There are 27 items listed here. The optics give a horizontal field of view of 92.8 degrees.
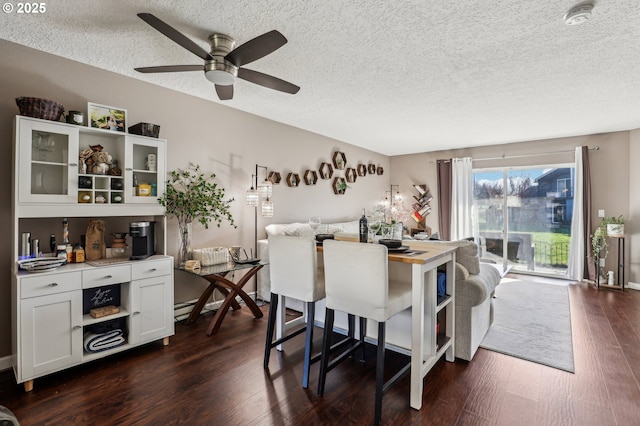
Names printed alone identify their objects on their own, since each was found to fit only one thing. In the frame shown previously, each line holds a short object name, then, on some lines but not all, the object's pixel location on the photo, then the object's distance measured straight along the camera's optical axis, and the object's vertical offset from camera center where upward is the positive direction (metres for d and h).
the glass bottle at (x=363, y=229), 2.34 -0.13
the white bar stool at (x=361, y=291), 1.83 -0.51
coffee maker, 2.70 -0.25
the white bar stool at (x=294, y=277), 2.18 -0.49
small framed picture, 2.60 +0.83
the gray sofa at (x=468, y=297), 2.53 -0.70
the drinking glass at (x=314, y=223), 2.58 -0.09
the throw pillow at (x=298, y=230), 4.03 -0.24
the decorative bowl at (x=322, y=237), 2.66 -0.22
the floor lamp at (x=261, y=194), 3.95 +0.24
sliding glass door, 5.55 -0.07
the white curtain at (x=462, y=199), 6.27 +0.28
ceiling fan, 1.81 +1.04
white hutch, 2.14 -0.24
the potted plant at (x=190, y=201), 3.18 +0.12
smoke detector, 1.86 +1.24
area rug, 2.66 -1.23
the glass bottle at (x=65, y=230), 2.50 -0.15
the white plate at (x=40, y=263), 2.15 -0.37
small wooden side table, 3.05 -0.87
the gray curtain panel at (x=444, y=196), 6.52 +0.35
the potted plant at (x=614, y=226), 4.68 -0.21
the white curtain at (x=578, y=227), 5.19 -0.25
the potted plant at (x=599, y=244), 4.92 -0.52
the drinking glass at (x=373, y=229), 2.48 -0.14
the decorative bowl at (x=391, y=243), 2.21 -0.22
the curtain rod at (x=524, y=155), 5.13 +1.09
